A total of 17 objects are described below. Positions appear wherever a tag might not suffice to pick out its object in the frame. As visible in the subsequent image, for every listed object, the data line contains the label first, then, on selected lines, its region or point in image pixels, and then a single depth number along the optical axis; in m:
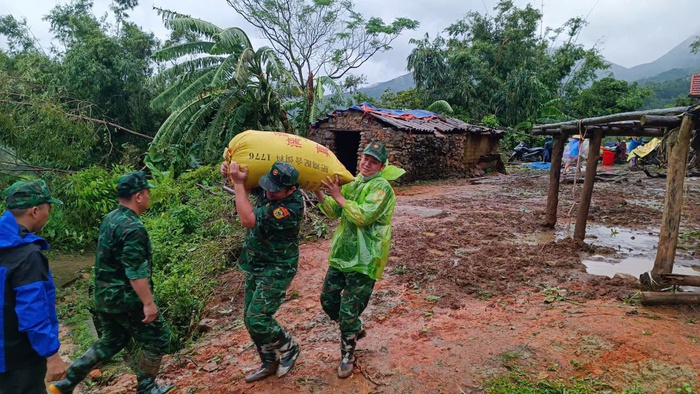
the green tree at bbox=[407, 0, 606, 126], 24.80
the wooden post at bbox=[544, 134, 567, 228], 7.49
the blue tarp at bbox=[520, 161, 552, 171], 19.58
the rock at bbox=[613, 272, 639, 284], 4.66
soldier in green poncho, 2.73
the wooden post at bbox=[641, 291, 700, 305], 3.98
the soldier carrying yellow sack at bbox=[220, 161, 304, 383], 2.60
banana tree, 10.79
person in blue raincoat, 2.00
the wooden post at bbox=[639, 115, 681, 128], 4.31
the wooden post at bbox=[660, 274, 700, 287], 4.05
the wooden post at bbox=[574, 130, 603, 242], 6.43
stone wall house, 13.98
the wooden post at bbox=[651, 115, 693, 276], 4.21
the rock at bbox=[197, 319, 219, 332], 4.37
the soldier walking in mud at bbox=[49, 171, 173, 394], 2.45
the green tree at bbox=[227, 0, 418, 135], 22.83
